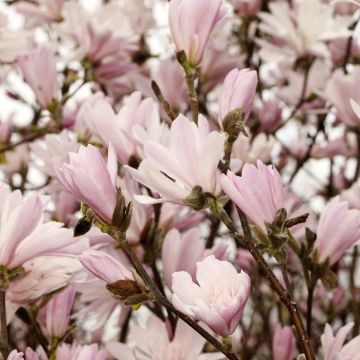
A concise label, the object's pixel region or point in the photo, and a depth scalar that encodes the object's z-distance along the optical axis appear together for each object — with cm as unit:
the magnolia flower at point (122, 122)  155
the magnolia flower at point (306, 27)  187
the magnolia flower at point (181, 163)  139
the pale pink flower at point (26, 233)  140
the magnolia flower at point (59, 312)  151
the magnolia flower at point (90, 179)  137
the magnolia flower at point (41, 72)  176
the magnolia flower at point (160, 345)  146
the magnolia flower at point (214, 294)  132
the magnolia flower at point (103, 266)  137
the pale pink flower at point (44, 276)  146
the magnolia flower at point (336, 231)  146
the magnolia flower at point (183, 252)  153
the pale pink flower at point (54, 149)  161
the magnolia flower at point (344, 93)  175
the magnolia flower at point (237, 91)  144
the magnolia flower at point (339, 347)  140
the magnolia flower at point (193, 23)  149
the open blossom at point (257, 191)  136
